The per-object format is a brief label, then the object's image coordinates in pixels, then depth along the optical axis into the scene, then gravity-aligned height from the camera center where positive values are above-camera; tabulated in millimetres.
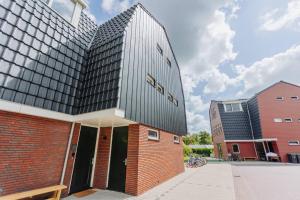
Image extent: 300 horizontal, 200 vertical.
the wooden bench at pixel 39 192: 3793 -1298
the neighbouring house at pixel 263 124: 19609 +3585
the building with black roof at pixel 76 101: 4484 +1486
